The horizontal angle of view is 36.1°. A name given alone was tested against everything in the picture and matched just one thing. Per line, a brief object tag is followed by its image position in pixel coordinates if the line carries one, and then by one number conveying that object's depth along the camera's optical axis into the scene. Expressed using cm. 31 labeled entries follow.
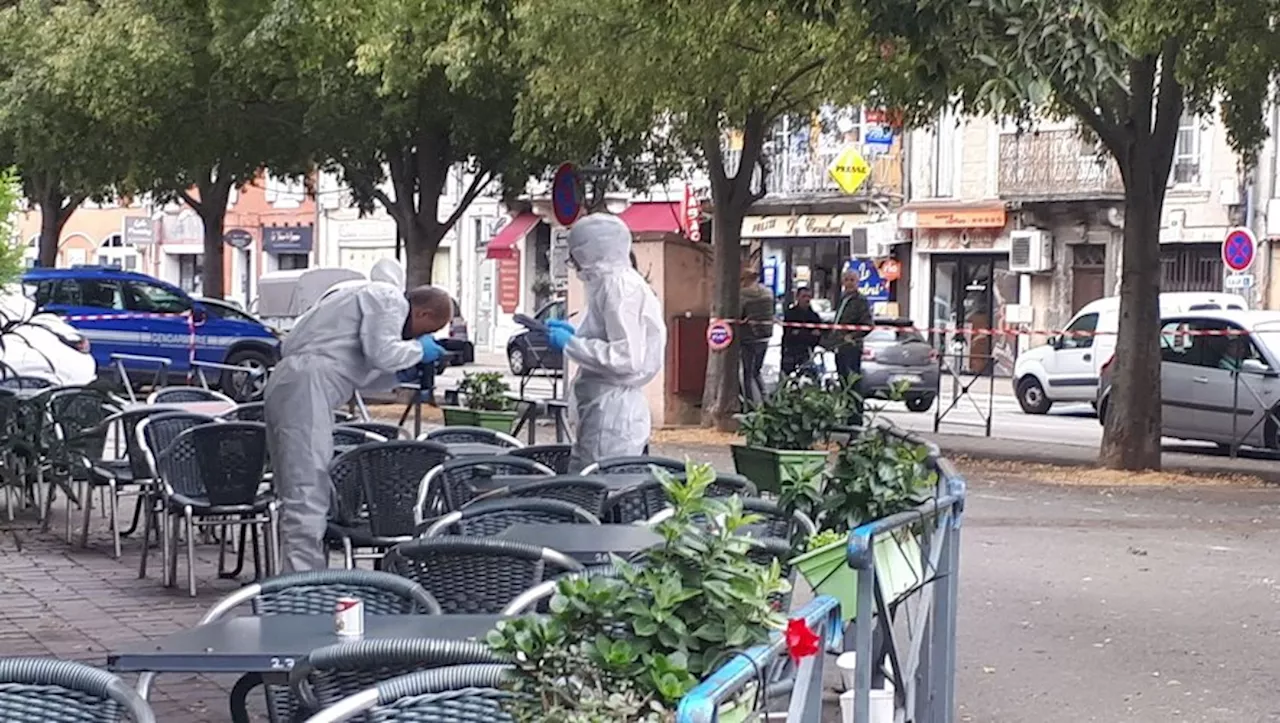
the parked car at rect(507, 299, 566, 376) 2977
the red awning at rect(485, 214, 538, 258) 4575
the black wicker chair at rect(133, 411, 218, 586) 977
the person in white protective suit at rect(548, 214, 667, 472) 870
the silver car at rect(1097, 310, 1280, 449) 2036
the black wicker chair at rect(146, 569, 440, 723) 506
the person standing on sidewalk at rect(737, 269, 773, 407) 2178
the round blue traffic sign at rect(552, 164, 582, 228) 1553
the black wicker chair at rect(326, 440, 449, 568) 845
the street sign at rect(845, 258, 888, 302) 4231
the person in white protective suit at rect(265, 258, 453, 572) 790
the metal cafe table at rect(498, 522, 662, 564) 595
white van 2853
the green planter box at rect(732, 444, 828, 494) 969
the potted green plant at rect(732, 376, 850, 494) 1012
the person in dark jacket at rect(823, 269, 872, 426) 2283
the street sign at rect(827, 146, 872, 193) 4122
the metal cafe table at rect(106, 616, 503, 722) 445
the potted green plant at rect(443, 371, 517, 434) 1465
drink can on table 459
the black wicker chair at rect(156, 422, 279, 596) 928
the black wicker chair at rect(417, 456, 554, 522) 788
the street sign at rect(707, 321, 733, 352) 2128
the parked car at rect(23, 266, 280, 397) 2695
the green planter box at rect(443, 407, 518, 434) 1460
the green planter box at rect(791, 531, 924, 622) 511
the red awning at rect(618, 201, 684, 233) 4405
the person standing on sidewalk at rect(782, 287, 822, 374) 2336
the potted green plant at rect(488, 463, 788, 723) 327
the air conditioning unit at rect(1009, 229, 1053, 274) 3900
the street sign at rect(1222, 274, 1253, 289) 3381
